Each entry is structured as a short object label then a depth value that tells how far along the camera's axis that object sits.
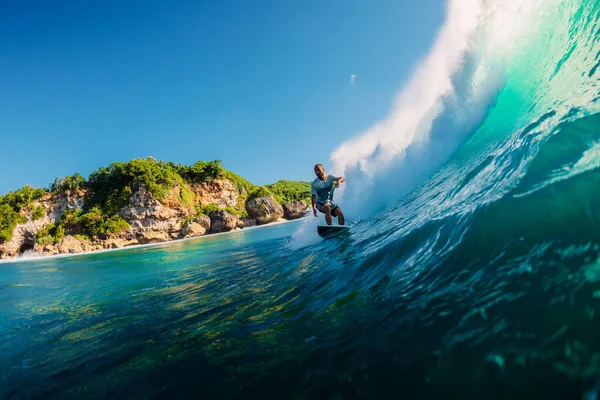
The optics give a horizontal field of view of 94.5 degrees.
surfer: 8.41
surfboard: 8.66
